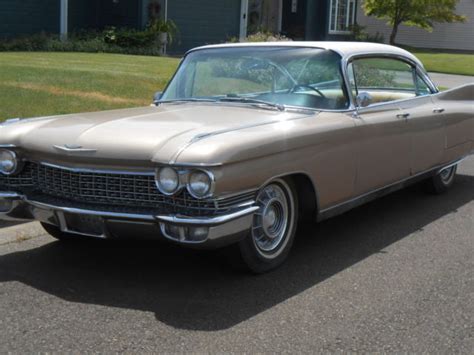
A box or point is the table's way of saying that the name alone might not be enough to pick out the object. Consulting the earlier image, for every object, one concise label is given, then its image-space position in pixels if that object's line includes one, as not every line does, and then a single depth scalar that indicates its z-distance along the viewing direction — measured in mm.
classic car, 4102
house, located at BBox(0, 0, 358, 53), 21969
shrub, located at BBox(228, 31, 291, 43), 18953
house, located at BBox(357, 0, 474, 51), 36719
